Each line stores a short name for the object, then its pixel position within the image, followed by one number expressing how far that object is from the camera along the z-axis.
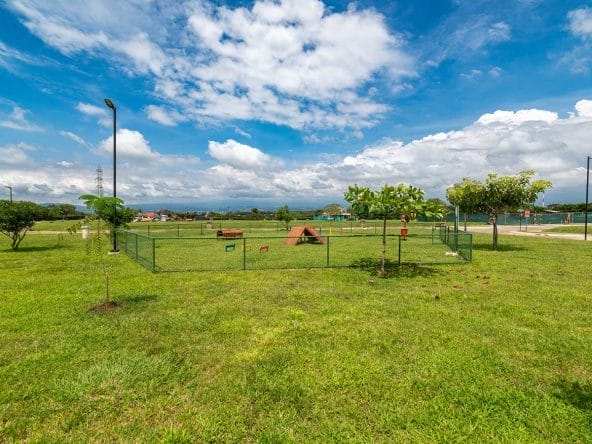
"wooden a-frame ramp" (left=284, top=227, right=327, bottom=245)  23.53
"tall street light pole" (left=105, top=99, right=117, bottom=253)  16.83
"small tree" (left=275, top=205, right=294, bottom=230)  41.81
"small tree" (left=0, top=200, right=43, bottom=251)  18.20
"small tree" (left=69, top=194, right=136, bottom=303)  7.05
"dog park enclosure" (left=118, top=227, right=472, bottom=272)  13.73
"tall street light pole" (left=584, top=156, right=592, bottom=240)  26.15
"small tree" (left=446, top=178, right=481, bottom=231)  19.69
